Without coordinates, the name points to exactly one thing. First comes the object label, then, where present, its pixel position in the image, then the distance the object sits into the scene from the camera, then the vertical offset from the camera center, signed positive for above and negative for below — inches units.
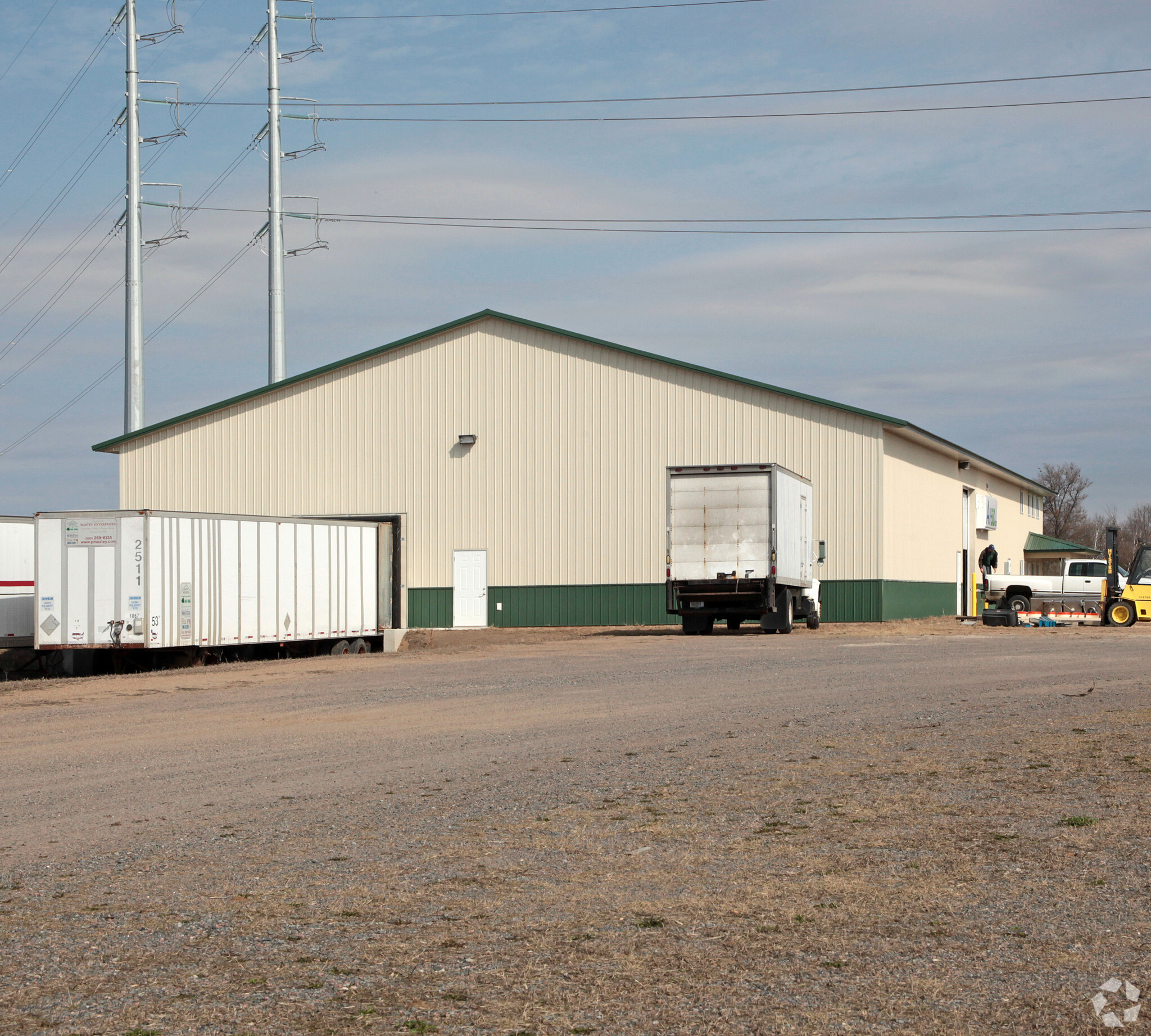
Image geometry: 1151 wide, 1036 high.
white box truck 1181.1 +25.8
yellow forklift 1375.5 -29.4
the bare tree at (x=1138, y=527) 6899.6 +217.7
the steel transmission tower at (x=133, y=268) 1631.4 +389.4
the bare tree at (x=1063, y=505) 5088.6 +240.9
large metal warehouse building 1470.2 +125.1
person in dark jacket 1723.7 +9.9
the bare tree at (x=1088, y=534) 5280.5 +138.1
